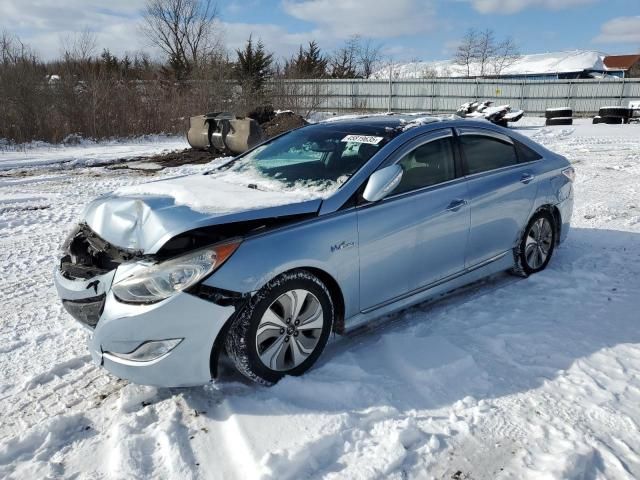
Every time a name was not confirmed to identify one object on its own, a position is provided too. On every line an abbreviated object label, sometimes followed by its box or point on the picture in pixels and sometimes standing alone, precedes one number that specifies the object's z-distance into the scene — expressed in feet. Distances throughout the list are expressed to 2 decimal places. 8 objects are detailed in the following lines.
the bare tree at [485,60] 202.56
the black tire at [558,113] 79.61
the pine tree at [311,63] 131.30
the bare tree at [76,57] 77.30
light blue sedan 9.29
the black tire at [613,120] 82.28
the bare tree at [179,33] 138.41
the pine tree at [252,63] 107.04
